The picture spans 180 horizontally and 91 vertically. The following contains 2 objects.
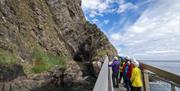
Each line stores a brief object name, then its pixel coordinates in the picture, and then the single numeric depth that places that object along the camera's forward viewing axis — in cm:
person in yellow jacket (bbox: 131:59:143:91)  276
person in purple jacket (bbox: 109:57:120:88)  468
